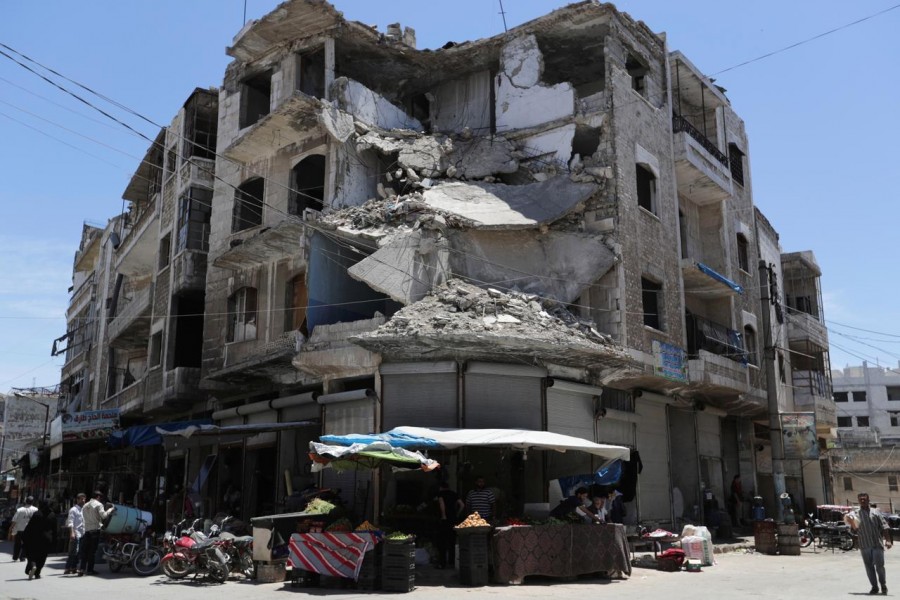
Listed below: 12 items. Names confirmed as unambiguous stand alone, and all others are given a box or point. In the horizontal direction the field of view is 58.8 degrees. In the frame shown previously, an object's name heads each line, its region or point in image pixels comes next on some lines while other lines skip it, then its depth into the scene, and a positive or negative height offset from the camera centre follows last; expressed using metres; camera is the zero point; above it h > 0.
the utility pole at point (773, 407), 22.41 +1.76
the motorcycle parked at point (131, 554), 14.17 -1.48
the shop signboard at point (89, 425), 25.19 +1.44
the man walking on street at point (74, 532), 14.73 -1.11
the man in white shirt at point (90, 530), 14.24 -1.04
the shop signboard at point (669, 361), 20.23 +2.77
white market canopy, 14.18 +0.54
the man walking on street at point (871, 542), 11.06 -0.99
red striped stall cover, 11.96 -1.21
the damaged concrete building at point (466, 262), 17.66 +5.35
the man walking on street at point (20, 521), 18.28 -1.14
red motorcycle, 13.03 -1.43
